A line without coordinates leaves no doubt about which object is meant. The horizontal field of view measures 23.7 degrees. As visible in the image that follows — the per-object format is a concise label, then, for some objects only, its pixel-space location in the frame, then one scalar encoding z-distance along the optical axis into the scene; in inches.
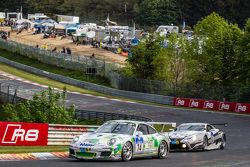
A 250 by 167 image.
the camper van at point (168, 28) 4101.1
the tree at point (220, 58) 2596.0
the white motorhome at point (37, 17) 5132.9
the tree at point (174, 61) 2701.8
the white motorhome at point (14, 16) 5268.7
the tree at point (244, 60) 2513.5
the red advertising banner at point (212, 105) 2135.8
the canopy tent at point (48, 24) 4570.9
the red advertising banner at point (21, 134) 872.9
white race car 729.0
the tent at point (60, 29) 4489.7
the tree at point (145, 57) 2758.4
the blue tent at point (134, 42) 3634.8
